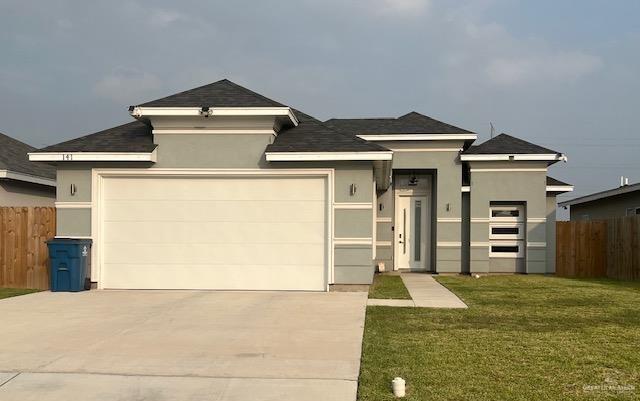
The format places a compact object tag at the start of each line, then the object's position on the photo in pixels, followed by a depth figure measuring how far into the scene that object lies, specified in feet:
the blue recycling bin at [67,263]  40.29
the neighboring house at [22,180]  52.03
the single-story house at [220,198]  41.06
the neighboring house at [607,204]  67.10
